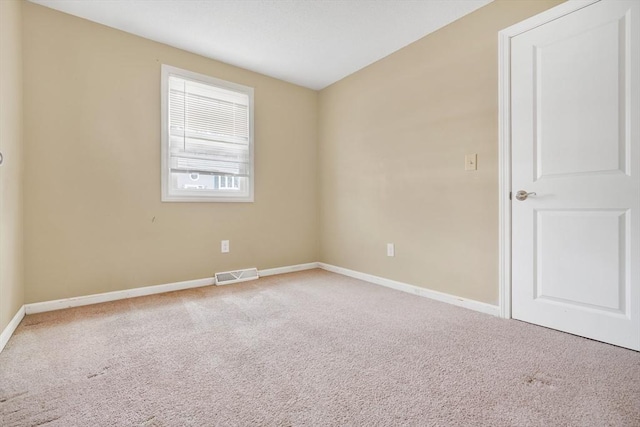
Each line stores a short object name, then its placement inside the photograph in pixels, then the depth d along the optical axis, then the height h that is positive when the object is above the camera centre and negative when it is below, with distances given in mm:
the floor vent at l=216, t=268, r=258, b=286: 3079 -674
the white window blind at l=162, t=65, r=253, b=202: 2838 +774
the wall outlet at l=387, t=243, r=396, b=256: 2947 -354
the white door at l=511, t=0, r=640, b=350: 1648 +261
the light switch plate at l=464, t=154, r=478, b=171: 2294 +411
